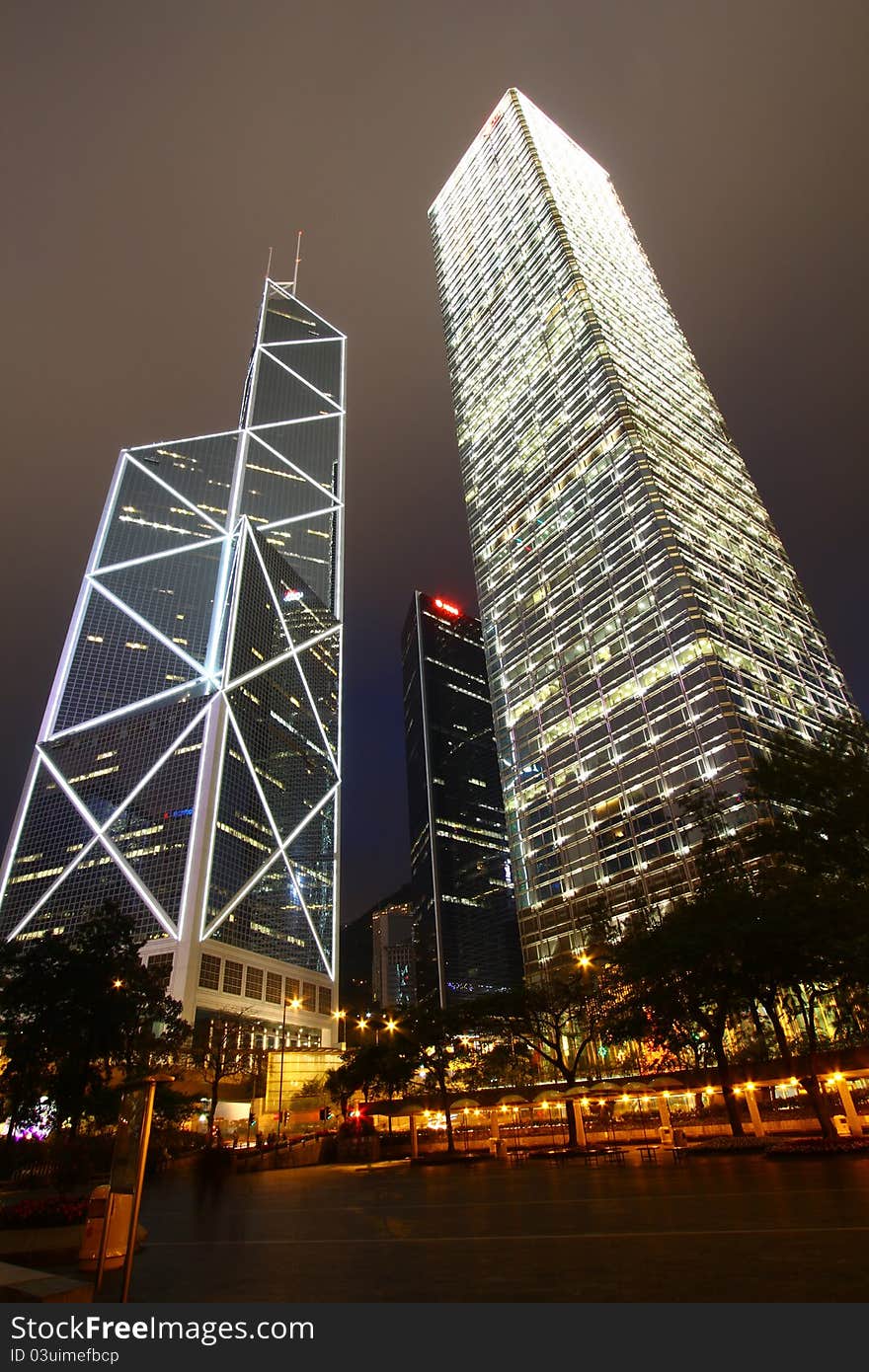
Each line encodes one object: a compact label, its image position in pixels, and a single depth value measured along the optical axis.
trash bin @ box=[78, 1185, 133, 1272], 10.18
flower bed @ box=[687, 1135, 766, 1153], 25.09
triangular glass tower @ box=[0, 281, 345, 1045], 96.12
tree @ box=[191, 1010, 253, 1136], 72.76
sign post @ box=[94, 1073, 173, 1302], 9.39
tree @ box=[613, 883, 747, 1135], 27.83
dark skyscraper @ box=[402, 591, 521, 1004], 176.50
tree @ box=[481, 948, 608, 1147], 44.66
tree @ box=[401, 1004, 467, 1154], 52.88
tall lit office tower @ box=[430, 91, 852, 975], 94.38
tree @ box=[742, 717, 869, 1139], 22.66
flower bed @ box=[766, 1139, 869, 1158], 21.17
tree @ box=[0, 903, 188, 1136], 29.56
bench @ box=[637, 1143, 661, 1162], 26.30
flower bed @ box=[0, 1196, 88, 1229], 13.43
